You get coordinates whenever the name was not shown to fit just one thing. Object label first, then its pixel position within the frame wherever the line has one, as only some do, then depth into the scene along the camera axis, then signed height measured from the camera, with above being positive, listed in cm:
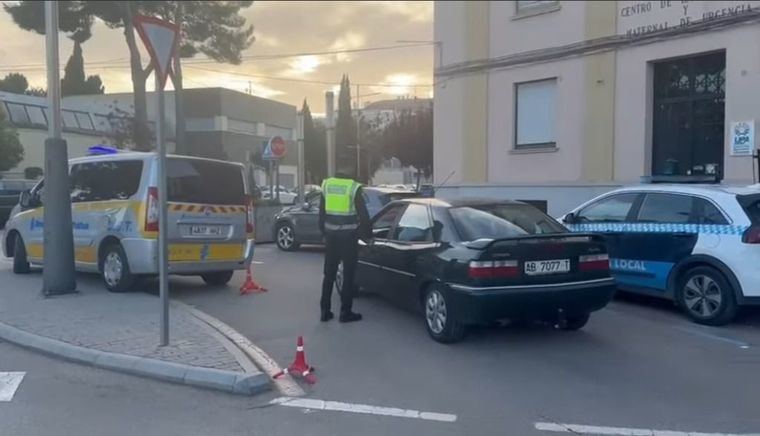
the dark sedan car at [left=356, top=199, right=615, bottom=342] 682 -86
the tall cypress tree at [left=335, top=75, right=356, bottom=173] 5234 +473
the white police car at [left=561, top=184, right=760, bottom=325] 797 -74
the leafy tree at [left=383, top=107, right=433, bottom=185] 2858 +154
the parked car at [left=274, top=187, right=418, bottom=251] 1593 -102
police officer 823 -54
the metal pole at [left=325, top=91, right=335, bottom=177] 2162 +178
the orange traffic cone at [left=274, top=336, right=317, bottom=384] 609 -159
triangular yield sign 635 +125
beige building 1402 +195
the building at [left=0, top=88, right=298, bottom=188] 3581 +342
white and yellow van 966 -50
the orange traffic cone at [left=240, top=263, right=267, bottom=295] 1053 -157
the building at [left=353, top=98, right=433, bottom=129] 3200 +372
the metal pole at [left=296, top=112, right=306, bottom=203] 2103 +71
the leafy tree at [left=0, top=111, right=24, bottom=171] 2380 +110
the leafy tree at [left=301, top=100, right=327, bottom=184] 5747 +236
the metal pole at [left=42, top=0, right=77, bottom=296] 934 -19
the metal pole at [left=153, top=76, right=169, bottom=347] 645 -15
